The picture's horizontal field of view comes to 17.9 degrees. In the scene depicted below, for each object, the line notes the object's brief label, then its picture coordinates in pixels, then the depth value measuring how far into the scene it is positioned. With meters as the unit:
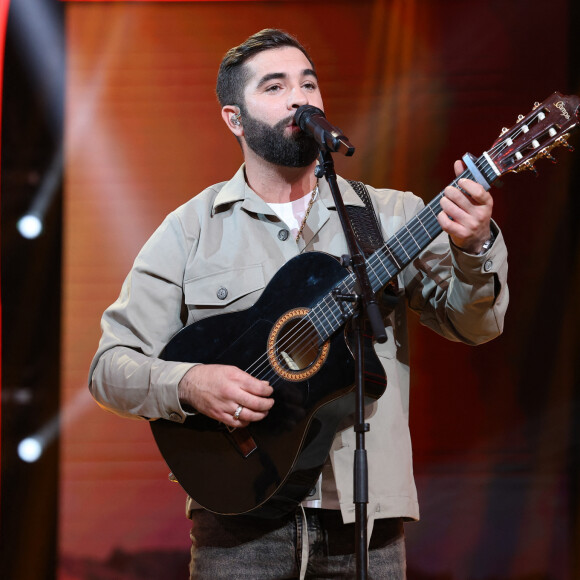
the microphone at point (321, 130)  3.18
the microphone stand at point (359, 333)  3.09
